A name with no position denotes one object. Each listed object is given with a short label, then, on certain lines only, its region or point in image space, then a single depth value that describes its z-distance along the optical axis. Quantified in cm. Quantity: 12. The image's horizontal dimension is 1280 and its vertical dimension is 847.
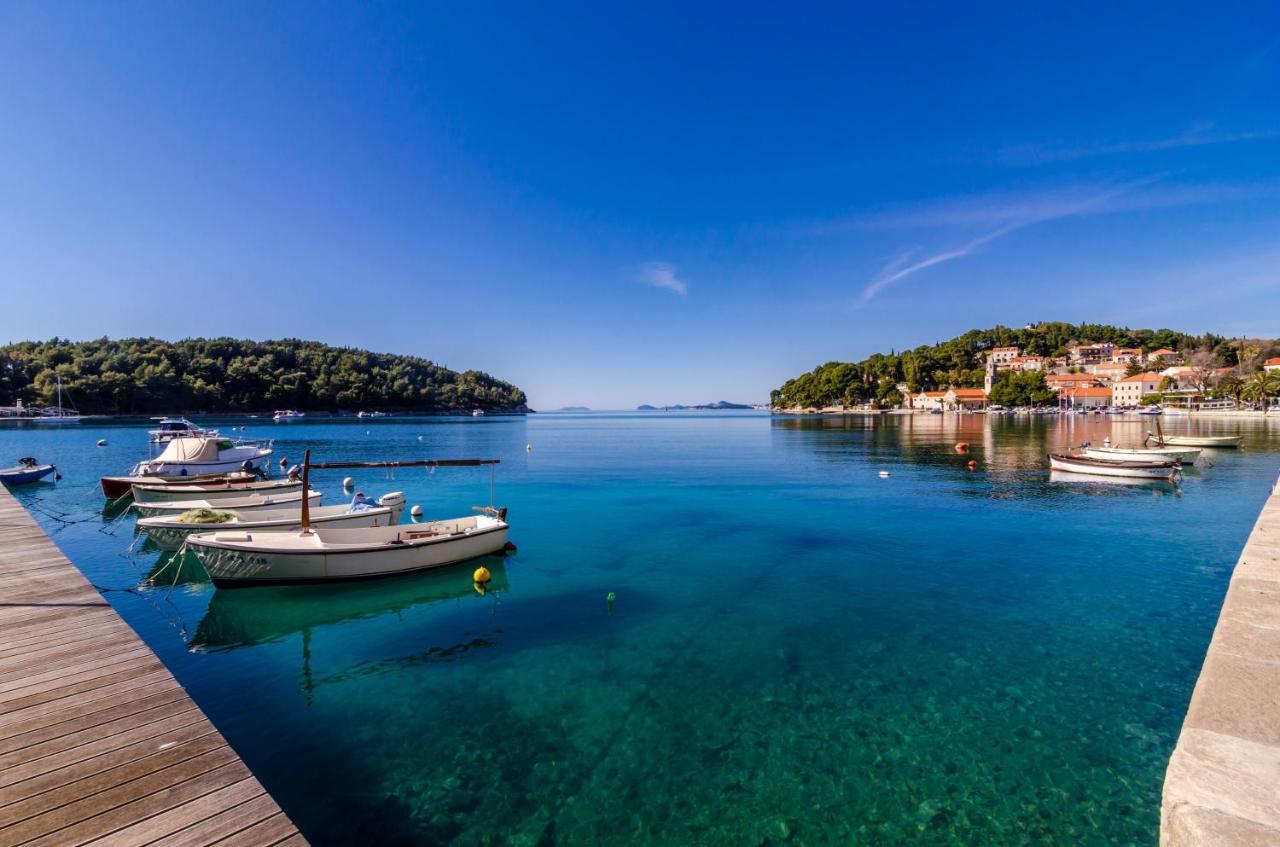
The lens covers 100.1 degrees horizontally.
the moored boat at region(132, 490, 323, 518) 2141
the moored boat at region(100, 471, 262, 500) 2548
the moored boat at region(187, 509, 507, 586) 1353
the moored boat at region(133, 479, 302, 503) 2458
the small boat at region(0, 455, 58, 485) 3189
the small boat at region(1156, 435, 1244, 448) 5072
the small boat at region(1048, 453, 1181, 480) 3384
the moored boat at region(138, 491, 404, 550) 1742
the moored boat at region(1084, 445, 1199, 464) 3772
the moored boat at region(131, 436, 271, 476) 2888
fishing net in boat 1834
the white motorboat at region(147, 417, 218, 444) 3831
